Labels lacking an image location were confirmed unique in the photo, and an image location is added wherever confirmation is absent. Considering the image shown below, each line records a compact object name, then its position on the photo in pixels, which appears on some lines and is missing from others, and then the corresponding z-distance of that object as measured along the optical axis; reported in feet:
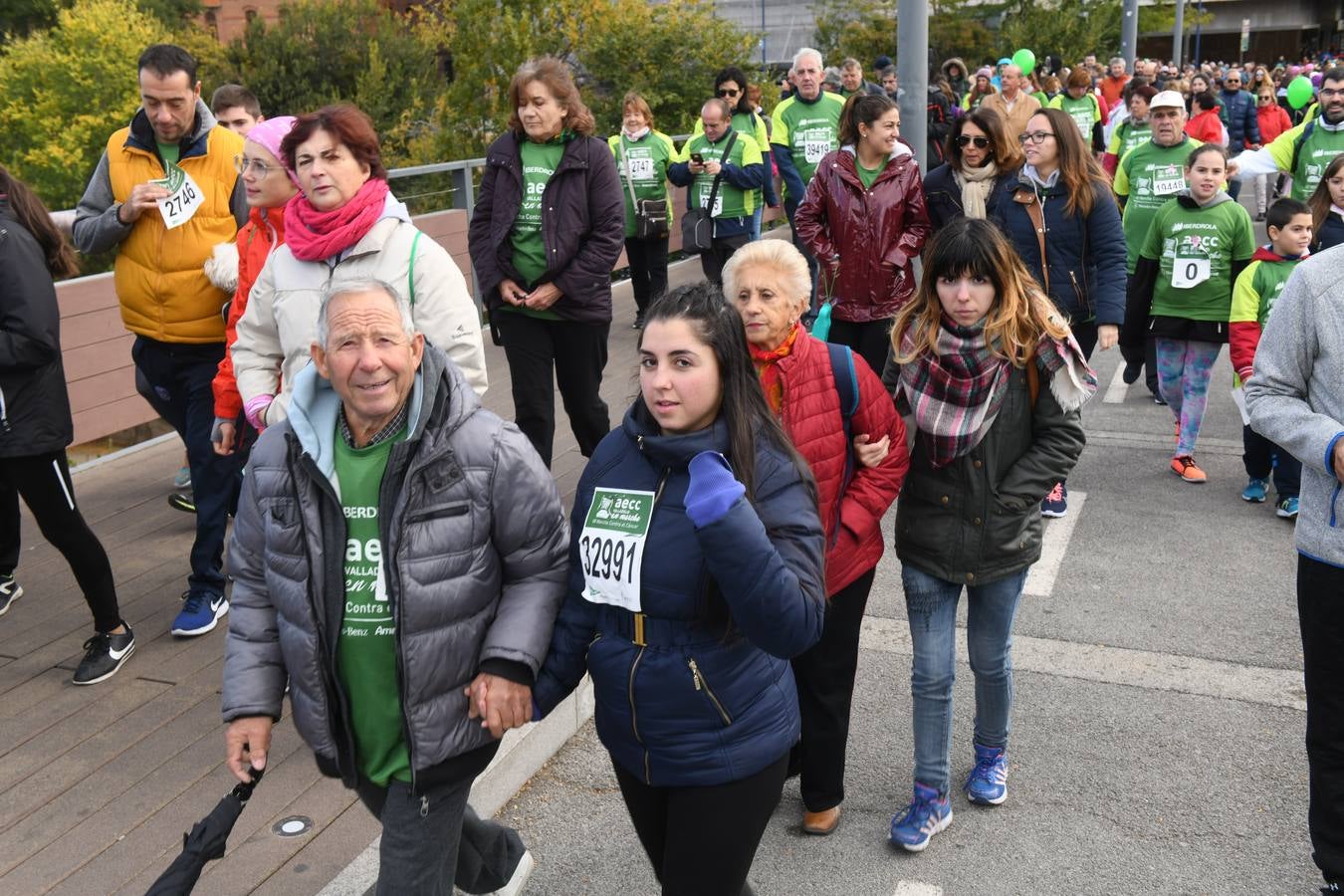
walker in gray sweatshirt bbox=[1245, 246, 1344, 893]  10.71
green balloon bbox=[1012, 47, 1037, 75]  56.65
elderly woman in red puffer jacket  11.78
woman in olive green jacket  12.30
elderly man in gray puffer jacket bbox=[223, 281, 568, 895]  9.14
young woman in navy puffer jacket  8.91
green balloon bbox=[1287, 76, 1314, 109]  55.26
